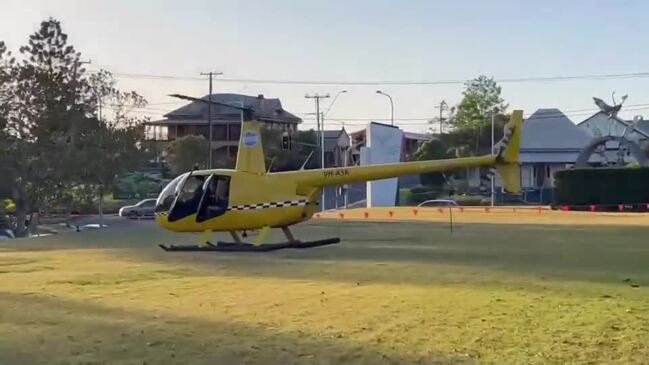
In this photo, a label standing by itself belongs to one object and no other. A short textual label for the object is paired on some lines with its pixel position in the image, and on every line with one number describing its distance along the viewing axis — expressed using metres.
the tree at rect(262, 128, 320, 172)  85.29
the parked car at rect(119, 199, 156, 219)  60.69
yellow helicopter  22.42
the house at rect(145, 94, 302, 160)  101.81
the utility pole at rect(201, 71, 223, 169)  68.86
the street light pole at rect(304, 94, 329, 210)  76.66
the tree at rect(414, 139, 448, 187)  87.12
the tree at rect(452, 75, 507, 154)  114.69
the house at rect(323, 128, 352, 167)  106.86
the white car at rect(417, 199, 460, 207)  59.21
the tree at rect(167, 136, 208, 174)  83.25
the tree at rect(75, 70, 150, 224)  52.25
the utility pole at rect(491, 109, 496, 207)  68.62
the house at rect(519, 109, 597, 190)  88.50
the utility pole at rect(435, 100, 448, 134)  119.31
